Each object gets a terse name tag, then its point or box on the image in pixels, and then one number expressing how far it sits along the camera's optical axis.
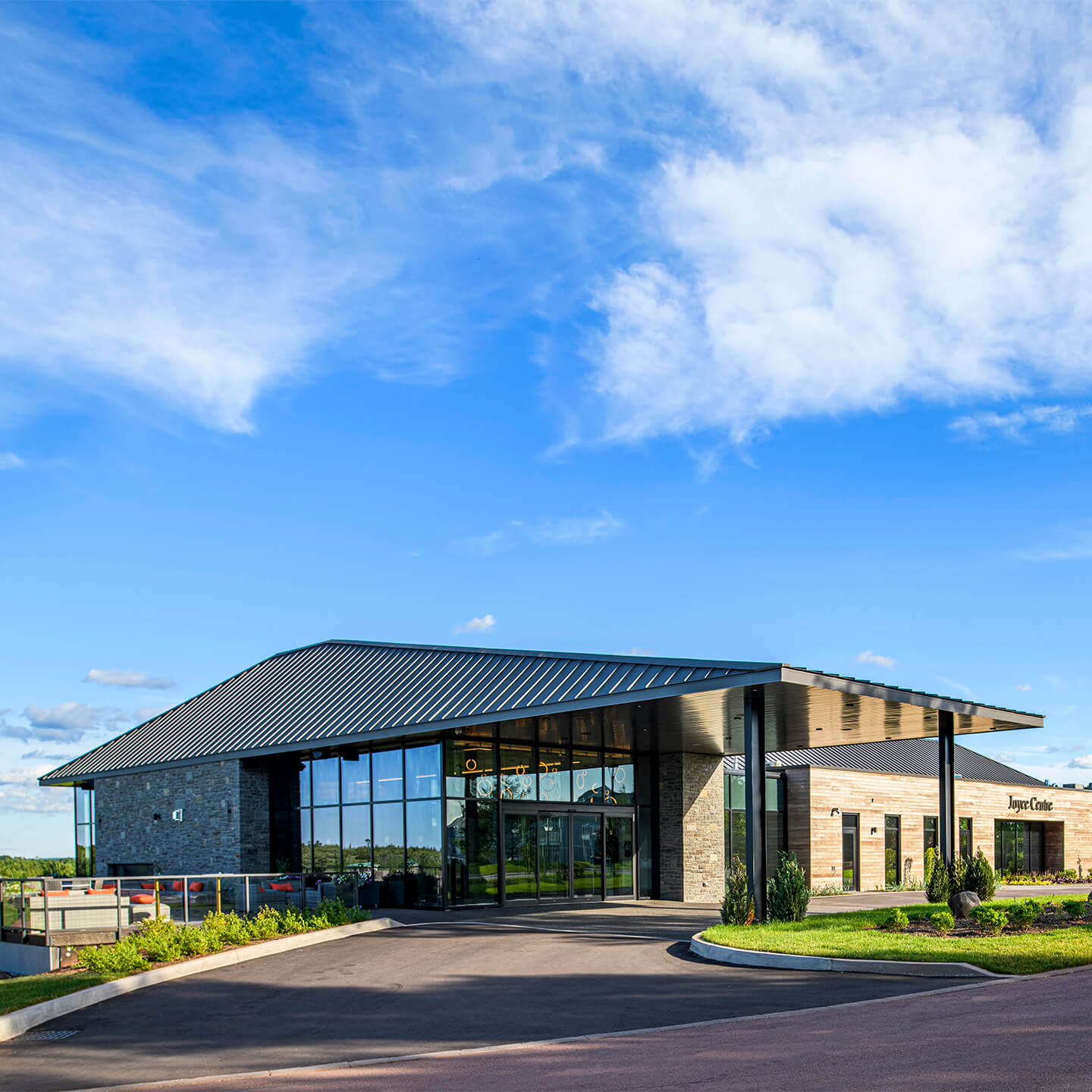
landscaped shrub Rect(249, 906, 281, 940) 19.38
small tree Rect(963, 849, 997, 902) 23.23
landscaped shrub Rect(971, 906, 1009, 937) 17.36
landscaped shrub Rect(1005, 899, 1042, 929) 17.81
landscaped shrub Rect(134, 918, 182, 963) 16.97
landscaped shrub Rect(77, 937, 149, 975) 16.16
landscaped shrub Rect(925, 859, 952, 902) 23.14
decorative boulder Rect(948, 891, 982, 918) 18.56
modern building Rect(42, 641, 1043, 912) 22.69
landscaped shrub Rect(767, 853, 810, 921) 19.56
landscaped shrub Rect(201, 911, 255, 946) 18.53
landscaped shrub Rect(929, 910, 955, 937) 17.34
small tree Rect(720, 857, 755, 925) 19.61
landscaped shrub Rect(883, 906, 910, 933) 17.88
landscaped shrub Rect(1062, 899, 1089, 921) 18.75
